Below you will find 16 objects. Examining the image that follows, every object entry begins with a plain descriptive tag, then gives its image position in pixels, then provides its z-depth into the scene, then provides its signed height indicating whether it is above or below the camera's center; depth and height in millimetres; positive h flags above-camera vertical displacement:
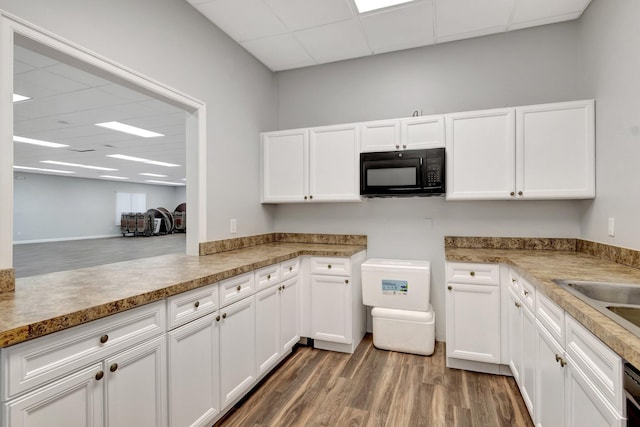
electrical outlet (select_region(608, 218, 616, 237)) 2127 -111
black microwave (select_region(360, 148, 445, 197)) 2717 +340
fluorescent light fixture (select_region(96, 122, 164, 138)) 5148 +1419
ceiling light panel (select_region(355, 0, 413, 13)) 2408 +1594
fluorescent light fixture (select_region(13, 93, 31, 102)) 3803 +1379
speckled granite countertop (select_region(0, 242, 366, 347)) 1040 -349
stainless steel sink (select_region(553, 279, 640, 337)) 1227 -367
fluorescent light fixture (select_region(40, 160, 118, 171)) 8860 +1401
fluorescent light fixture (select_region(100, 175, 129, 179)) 12867 +1429
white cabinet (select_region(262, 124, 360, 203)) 3080 +473
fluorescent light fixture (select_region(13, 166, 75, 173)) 10284 +1437
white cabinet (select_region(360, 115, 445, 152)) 2783 +707
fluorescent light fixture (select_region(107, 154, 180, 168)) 8109 +1421
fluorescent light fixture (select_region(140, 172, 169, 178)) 12079 +1429
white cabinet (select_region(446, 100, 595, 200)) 2422 +475
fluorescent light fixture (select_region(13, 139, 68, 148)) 6179 +1395
